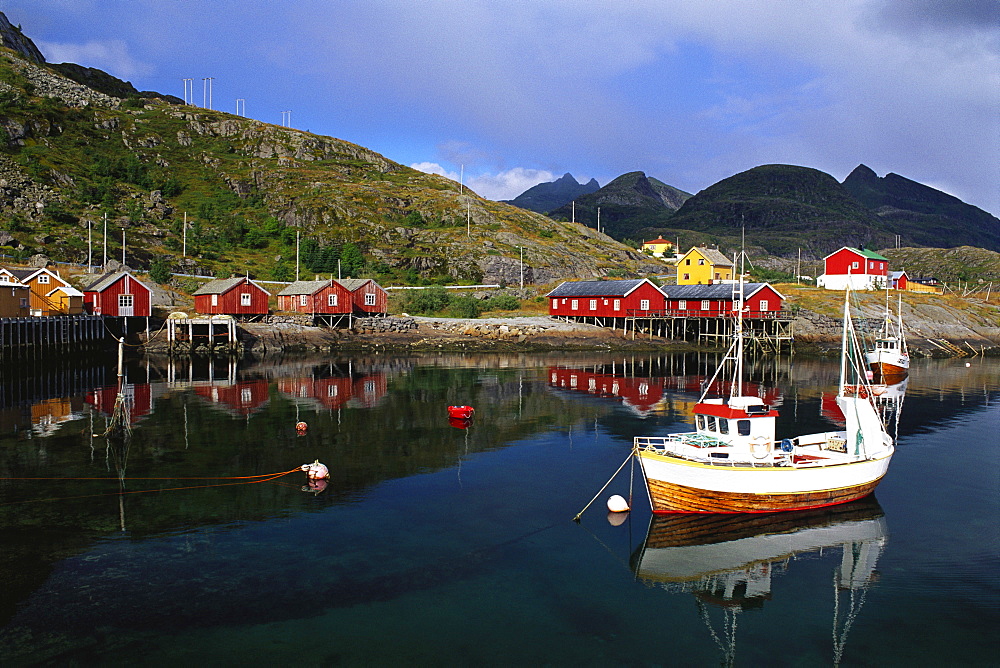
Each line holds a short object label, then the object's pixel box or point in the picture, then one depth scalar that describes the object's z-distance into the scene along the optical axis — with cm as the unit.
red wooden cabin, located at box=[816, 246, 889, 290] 10875
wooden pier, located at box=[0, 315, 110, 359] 5891
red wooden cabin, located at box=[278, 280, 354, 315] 8725
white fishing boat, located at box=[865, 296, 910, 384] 5986
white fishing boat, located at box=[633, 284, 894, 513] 2238
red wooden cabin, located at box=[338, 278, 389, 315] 8912
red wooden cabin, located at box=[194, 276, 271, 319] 8212
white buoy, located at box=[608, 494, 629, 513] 2412
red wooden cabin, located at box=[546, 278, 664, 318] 9162
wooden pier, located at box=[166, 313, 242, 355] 7638
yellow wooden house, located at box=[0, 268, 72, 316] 6819
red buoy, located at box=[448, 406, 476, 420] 3981
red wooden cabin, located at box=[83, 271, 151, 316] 7388
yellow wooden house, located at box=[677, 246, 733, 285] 11169
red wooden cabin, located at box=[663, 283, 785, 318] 8750
